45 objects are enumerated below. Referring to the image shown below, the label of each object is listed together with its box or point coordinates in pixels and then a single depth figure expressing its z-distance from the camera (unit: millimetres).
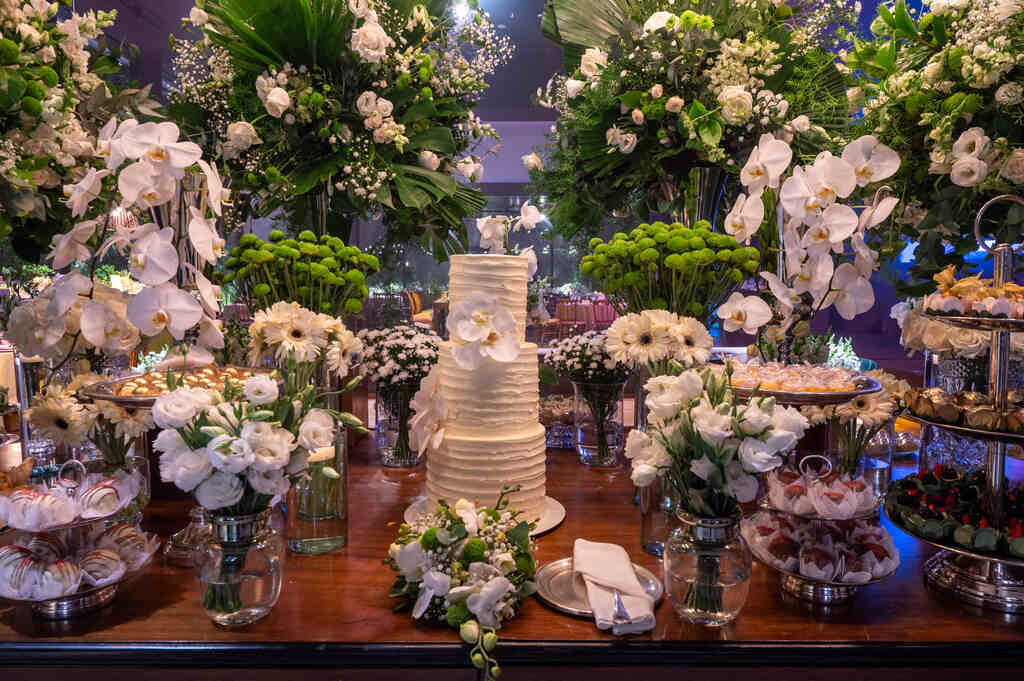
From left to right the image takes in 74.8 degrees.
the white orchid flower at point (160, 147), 1044
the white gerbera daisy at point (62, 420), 1221
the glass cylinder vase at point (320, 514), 1213
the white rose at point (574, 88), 1860
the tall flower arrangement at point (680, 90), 1653
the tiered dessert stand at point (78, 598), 981
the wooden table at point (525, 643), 923
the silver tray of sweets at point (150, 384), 1044
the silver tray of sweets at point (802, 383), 1147
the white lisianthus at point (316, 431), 904
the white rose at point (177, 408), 849
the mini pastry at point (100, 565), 997
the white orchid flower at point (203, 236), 1135
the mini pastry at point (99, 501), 998
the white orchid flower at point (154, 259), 1057
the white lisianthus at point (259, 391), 870
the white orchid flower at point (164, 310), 1070
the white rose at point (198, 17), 1768
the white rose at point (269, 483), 878
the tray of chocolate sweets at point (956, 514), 1018
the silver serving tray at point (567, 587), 1023
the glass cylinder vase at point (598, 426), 1775
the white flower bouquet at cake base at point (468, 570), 931
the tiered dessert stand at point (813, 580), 1053
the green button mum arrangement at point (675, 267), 1334
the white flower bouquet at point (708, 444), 878
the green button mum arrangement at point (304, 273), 1339
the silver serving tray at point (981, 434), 1004
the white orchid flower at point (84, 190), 1108
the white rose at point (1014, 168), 1270
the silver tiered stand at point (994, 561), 1048
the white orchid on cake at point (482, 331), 1171
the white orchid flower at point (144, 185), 1042
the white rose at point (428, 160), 1876
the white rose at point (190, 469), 849
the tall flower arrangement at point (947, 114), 1280
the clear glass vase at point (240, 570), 924
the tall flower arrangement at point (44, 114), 1210
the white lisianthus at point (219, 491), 871
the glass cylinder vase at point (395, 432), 1778
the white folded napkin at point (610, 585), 955
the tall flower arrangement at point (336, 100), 1668
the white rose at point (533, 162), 2040
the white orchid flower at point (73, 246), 1163
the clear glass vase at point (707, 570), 938
